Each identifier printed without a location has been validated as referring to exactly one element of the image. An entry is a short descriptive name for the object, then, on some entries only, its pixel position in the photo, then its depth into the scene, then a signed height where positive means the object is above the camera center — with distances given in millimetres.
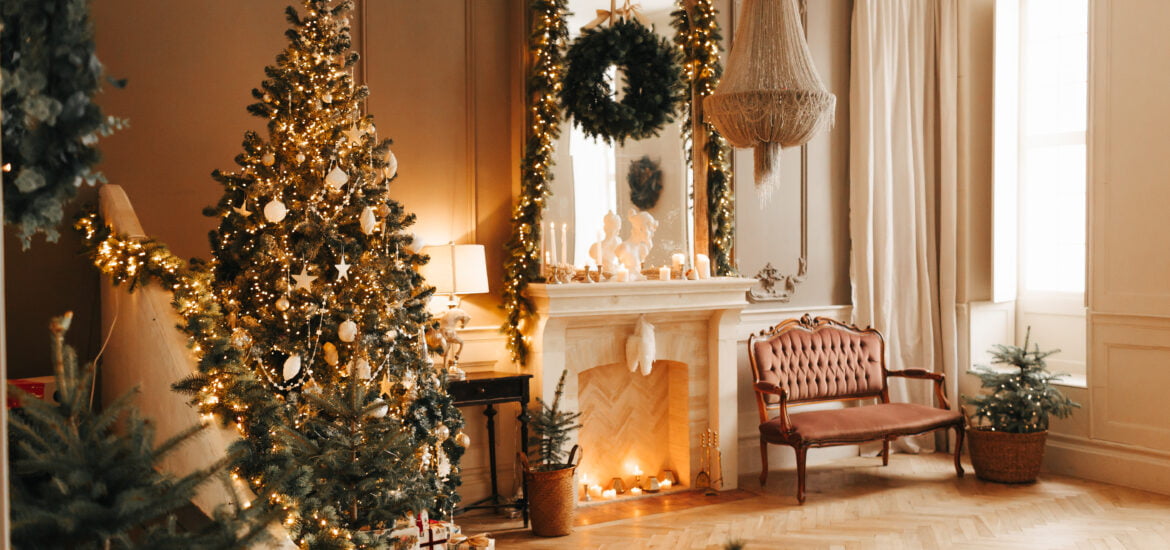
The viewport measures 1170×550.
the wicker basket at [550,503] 5203 -1418
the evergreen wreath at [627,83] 5777 +1078
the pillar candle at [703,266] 6227 -112
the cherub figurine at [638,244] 5961 +44
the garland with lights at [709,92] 6191 +1046
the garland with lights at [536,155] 5602 +593
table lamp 5121 -122
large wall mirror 5855 +464
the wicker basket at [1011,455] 6137 -1419
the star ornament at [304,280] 4016 -102
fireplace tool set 6199 -1468
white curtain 7016 +507
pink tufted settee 5914 -993
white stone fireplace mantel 5648 -545
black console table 5180 -813
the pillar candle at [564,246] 5782 +38
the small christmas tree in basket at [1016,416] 6160 -1174
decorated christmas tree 3824 -92
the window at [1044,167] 7227 +606
